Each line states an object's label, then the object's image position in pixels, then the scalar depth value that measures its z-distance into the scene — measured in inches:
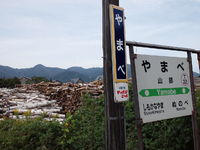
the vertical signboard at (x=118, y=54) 123.5
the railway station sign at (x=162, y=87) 139.3
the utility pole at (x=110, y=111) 123.5
